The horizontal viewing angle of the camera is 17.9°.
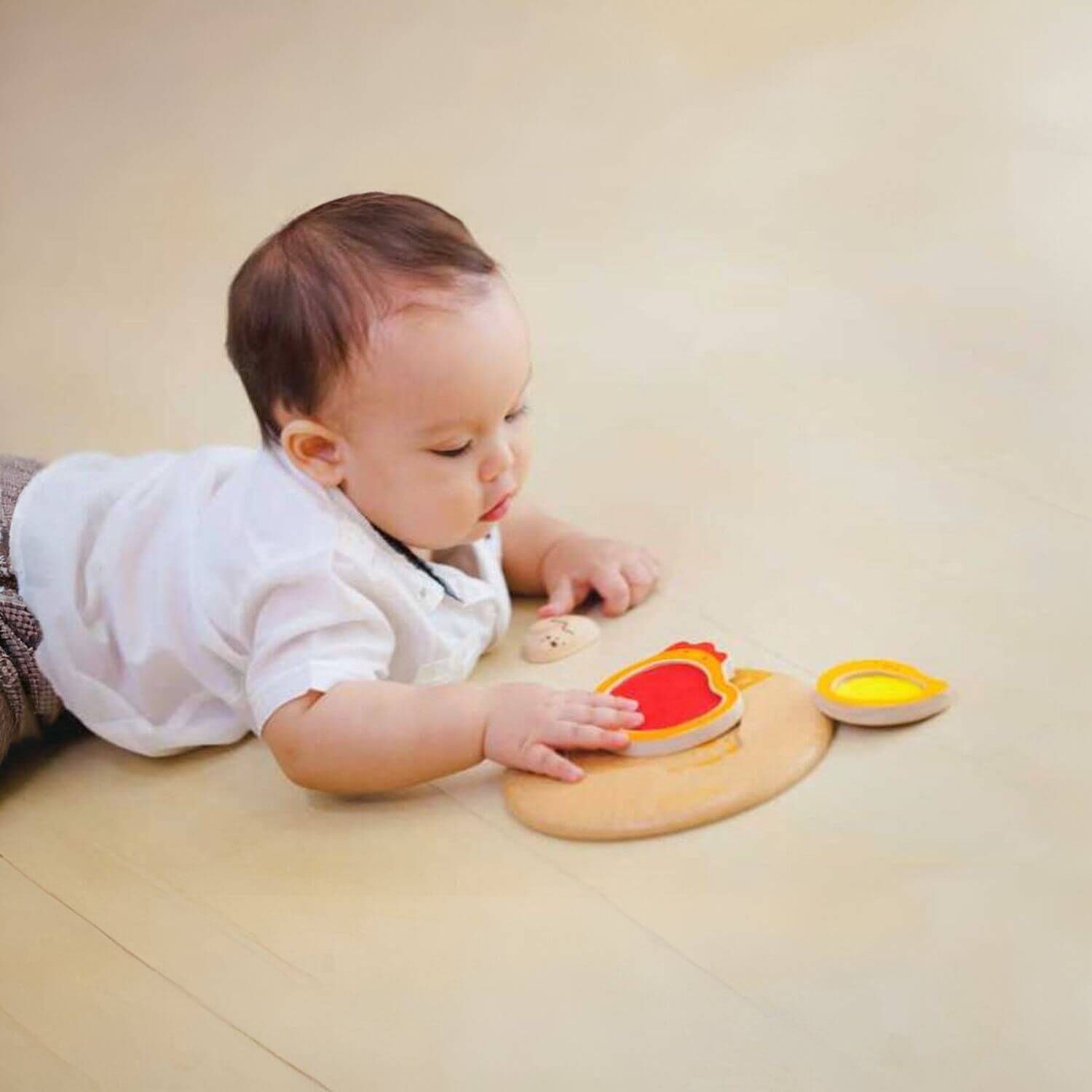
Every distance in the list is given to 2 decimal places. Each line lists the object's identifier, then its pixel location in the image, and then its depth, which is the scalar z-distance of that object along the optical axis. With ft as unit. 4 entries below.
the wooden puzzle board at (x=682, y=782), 5.26
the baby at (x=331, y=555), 5.41
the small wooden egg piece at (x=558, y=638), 5.87
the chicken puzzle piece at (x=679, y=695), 5.40
